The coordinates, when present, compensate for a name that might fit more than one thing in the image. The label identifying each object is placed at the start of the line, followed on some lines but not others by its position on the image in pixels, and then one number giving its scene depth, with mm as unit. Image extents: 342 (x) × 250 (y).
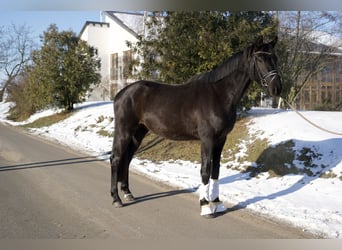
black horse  4892
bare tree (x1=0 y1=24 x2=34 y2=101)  25109
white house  28891
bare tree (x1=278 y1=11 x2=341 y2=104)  19484
